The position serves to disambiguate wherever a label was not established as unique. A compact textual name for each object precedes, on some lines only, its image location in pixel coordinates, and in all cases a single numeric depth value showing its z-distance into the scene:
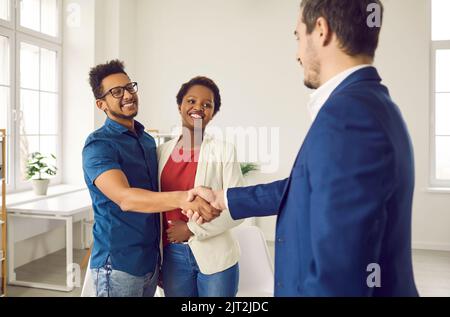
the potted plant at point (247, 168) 3.81
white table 2.62
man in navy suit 0.66
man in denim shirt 1.10
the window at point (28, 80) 3.12
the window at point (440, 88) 3.85
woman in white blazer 1.21
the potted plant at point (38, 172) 3.08
